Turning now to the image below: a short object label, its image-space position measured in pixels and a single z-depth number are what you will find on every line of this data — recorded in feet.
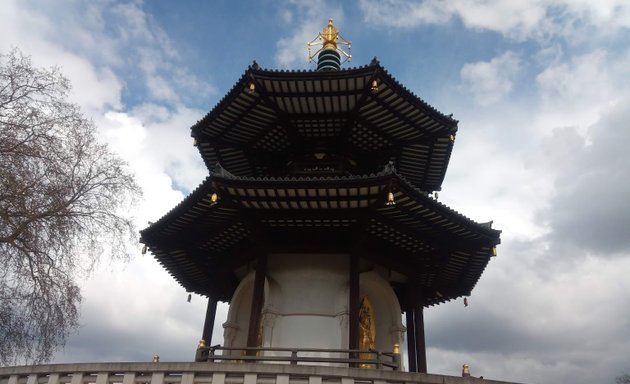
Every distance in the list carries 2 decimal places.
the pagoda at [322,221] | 50.31
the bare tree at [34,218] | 36.14
